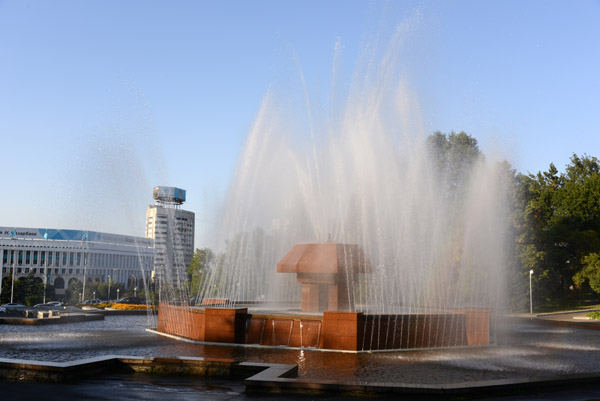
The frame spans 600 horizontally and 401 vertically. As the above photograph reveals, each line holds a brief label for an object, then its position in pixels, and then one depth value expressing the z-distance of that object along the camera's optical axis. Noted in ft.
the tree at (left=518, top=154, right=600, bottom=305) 161.07
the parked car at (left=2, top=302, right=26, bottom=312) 111.55
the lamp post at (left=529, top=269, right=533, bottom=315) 146.30
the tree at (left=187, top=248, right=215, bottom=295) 261.38
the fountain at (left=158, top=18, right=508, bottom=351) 53.98
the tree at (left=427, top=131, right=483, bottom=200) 176.82
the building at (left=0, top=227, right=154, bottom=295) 452.67
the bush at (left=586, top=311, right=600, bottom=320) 114.73
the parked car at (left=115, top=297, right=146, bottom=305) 179.13
